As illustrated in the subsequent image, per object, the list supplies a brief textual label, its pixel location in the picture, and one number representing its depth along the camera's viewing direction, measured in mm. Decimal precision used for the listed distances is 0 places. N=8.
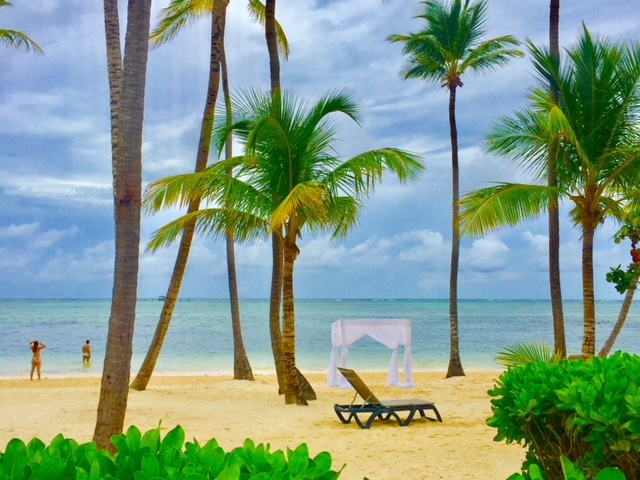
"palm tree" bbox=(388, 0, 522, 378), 15469
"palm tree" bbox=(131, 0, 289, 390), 12609
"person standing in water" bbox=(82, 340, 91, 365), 23812
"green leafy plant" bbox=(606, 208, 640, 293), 4926
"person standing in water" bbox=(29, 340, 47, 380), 18734
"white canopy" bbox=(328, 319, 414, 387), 14320
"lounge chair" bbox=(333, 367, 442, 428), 9055
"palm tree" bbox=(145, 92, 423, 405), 10469
